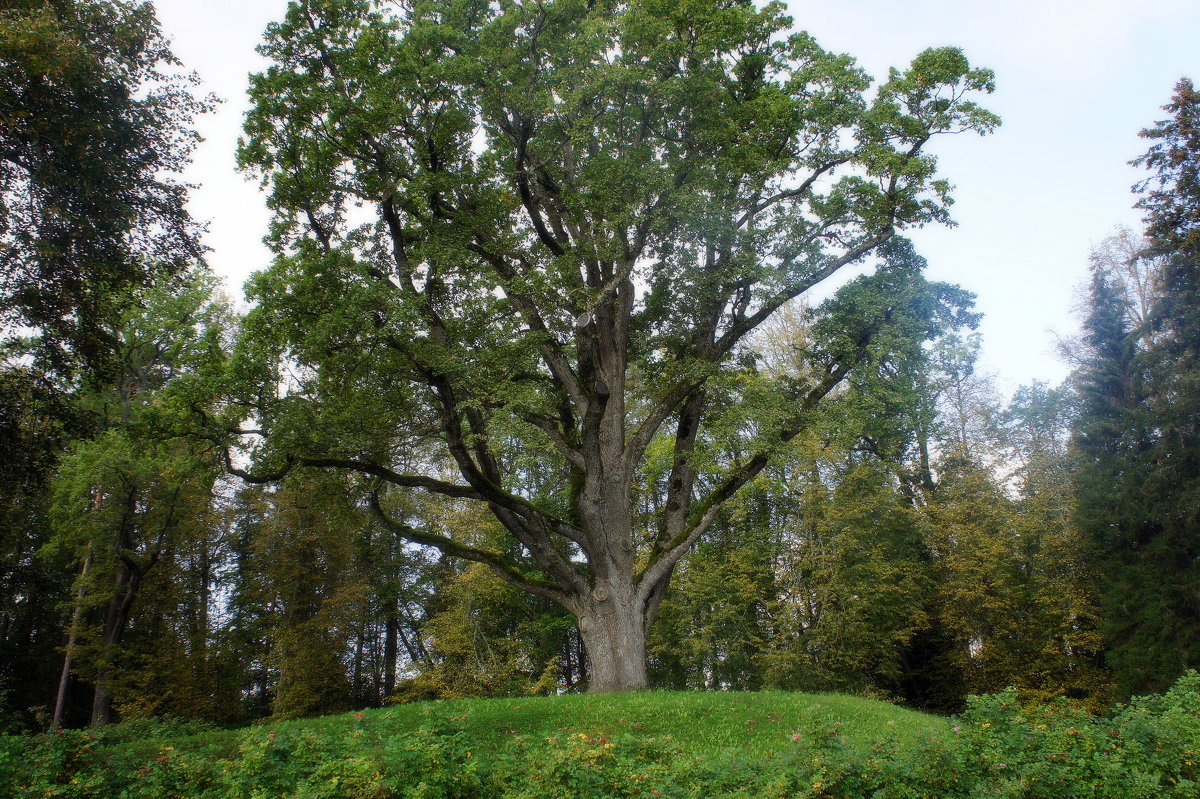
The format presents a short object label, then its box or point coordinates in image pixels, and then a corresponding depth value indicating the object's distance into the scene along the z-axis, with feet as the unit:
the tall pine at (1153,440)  54.80
